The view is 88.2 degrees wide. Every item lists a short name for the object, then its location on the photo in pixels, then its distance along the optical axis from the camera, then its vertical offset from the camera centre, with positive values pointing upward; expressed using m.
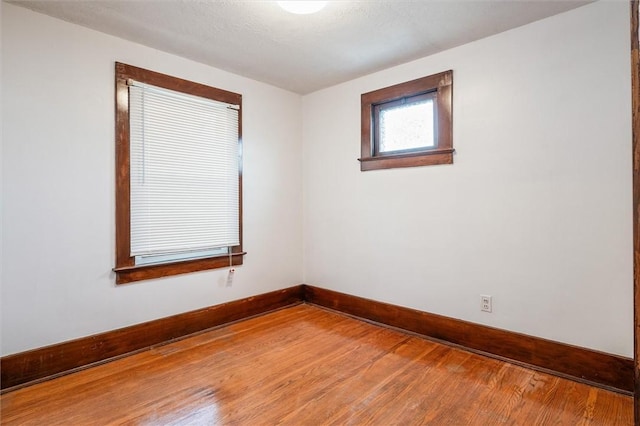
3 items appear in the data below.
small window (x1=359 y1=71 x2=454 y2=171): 2.72 +0.80
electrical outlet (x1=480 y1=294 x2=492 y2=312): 2.50 -0.69
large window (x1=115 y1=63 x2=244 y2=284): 2.52 +0.32
